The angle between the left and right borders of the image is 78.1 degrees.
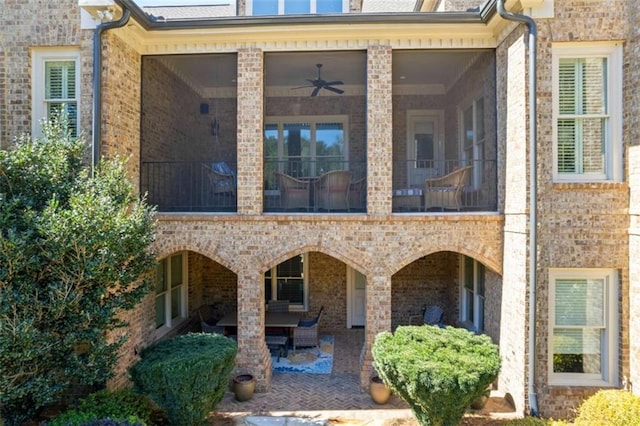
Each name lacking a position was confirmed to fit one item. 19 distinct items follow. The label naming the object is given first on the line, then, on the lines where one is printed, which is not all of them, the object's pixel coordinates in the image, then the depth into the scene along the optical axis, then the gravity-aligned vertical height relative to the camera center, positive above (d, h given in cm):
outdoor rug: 892 -358
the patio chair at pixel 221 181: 922 +71
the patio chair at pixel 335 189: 877 +51
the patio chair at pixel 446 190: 840 +48
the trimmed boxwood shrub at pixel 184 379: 595 -259
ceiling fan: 1028 +334
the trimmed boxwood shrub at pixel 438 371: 557 -230
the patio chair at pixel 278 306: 1140 -276
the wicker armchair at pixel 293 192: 880 +43
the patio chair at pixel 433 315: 1065 -284
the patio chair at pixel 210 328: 963 -290
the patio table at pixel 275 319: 1000 -287
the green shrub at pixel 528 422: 585 -315
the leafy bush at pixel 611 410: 530 -273
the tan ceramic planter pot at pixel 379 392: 730 -336
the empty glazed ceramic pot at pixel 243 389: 748 -338
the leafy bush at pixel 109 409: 556 -295
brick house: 686 +96
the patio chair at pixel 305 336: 984 -312
